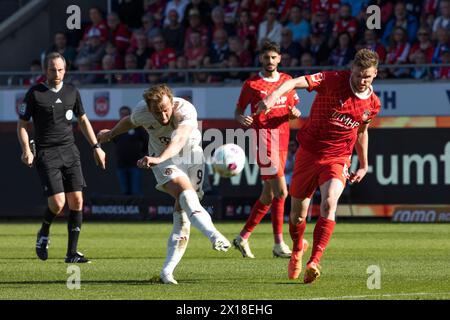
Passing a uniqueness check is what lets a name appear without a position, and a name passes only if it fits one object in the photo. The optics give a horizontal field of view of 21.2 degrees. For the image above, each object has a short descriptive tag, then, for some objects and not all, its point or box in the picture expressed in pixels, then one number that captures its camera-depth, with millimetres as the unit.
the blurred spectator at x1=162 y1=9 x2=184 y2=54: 25969
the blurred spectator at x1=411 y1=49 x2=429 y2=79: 23188
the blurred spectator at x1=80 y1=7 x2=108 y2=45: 26806
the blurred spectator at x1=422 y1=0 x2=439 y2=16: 23953
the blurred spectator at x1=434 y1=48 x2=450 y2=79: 23016
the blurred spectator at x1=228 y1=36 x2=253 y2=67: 24812
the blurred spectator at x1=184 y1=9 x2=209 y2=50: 25578
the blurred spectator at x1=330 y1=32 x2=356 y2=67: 23547
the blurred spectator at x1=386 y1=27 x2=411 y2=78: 23391
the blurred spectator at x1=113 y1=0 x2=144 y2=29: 27516
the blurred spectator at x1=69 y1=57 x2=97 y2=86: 25469
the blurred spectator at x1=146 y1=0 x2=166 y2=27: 26781
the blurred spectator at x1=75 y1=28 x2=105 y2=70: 26281
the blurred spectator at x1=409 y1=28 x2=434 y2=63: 23297
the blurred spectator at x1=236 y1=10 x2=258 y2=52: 25172
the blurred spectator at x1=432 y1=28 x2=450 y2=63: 22984
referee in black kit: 14078
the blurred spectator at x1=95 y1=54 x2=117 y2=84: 25612
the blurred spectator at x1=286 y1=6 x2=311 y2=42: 24625
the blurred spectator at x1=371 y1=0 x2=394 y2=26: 23922
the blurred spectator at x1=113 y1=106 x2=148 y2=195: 24797
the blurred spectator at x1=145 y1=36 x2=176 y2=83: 25375
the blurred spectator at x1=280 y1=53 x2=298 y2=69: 23984
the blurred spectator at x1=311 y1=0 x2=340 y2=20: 24578
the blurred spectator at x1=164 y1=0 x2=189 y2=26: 26344
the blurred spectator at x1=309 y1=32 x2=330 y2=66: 24047
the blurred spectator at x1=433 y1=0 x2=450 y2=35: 23125
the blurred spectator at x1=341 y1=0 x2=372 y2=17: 24344
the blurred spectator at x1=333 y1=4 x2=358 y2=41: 23688
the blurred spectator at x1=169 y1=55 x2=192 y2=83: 24984
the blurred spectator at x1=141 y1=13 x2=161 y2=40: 26156
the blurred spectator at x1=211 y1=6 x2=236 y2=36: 25359
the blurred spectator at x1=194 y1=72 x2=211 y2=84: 24844
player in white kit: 10914
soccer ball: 12977
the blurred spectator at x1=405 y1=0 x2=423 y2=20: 24125
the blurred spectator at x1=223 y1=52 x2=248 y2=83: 24500
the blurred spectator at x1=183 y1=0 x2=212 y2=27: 25984
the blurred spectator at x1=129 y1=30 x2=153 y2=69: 25812
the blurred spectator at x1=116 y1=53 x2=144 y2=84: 25336
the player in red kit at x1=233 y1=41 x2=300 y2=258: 14680
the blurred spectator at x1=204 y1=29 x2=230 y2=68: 24953
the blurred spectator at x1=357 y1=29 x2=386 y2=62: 23125
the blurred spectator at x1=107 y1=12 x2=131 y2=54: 26594
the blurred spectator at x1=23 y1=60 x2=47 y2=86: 26000
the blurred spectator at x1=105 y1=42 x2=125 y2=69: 26109
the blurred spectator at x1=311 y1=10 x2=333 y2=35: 24347
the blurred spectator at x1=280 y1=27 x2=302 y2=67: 24125
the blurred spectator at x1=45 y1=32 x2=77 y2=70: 26391
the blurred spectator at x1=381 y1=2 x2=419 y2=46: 23672
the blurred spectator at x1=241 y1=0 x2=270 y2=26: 25484
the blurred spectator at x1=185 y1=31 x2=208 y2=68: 25234
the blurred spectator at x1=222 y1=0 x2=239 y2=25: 25703
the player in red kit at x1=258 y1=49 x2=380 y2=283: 11422
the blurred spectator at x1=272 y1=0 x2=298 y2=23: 25047
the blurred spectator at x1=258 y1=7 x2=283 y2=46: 24516
